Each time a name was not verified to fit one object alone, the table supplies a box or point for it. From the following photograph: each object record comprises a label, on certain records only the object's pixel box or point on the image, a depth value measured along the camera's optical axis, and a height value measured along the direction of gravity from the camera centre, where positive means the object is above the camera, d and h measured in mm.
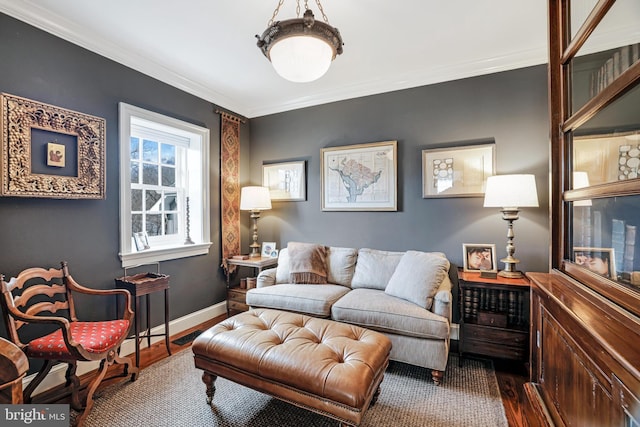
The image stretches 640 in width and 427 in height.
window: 2582 +280
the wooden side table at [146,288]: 2375 -615
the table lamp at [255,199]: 3455 +179
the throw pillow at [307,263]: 2957 -508
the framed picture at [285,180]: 3627 +426
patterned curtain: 3555 +374
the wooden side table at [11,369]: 763 -402
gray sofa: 2143 -716
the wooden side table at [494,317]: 2244 -835
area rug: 1741 -1227
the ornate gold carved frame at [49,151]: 1877 +450
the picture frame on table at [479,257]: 2627 -402
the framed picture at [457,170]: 2740 +413
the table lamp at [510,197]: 2301 +121
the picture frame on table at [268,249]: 3664 -443
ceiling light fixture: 1545 +930
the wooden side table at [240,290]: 3362 -897
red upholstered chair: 1698 -750
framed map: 3135 +407
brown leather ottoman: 1418 -792
